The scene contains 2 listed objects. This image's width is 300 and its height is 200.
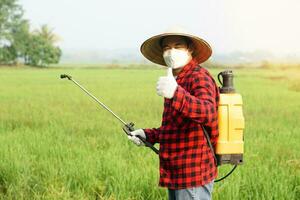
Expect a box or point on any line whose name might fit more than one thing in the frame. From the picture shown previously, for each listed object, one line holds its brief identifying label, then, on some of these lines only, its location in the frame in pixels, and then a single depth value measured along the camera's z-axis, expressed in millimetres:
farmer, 2553
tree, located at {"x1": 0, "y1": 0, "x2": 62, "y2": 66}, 55375
